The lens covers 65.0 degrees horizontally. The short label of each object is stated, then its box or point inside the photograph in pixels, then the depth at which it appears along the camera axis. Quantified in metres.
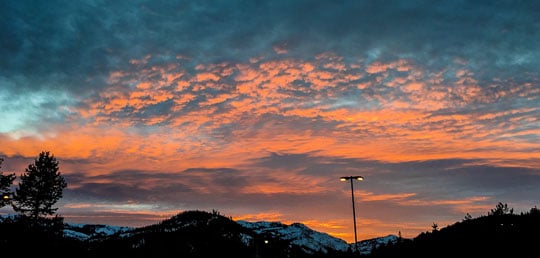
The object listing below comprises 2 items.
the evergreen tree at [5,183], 49.78
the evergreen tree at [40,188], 58.84
